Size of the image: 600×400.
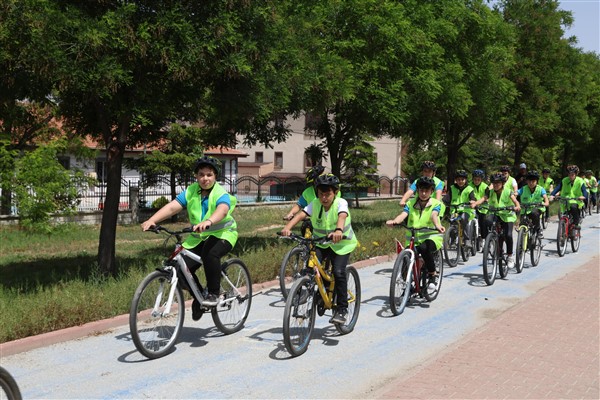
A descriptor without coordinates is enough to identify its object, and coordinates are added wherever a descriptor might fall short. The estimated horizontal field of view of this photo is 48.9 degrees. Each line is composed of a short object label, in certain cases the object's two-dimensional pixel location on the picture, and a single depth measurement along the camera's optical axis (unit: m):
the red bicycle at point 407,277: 8.29
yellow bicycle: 6.38
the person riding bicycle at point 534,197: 13.01
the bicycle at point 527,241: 12.24
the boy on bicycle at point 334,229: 6.97
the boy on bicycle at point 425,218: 8.78
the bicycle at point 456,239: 13.11
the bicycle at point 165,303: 6.16
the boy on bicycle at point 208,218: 6.76
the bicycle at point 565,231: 14.86
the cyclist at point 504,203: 11.60
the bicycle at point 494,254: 10.77
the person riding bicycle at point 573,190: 15.12
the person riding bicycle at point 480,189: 13.28
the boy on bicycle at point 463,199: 13.41
